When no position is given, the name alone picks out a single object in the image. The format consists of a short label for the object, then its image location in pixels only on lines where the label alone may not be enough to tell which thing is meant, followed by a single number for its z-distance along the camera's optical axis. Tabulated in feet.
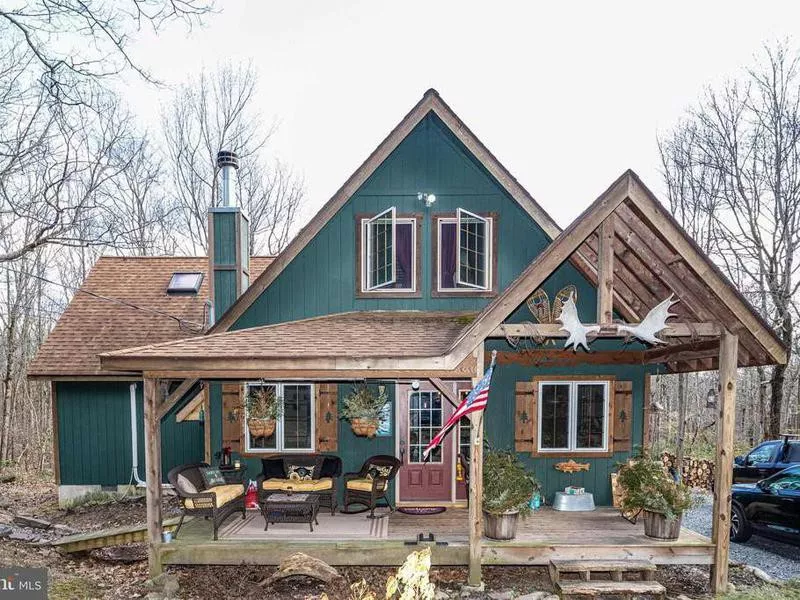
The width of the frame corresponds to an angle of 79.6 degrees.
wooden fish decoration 26.07
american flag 17.39
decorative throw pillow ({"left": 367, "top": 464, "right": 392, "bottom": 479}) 24.31
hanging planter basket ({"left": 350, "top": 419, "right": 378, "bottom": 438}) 24.14
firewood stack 40.86
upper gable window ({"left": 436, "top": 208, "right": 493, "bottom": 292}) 26.63
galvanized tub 25.58
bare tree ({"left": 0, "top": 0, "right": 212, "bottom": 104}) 19.83
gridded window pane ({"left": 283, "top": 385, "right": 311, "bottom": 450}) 26.96
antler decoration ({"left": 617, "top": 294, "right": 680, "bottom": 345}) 18.75
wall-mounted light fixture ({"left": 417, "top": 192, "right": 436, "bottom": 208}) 26.30
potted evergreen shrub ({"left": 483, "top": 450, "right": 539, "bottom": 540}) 20.29
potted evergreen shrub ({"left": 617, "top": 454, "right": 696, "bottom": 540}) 20.71
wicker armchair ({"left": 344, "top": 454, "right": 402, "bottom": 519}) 23.62
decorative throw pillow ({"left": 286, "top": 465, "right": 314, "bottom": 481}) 24.07
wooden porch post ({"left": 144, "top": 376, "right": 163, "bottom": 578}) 19.86
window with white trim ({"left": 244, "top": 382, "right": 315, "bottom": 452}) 26.81
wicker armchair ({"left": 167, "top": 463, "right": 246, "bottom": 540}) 20.63
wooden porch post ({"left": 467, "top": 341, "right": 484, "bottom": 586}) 18.92
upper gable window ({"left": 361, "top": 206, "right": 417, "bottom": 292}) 26.78
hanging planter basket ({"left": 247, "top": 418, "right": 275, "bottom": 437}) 25.48
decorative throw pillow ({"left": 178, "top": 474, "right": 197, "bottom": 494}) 21.17
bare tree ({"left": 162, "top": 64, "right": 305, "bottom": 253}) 63.60
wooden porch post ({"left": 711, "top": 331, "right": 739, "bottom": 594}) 19.35
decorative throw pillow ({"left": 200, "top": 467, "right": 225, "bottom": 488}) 23.40
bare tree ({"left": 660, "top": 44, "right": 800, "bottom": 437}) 41.81
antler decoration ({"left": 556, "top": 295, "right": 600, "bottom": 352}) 18.53
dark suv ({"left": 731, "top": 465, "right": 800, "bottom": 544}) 23.40
